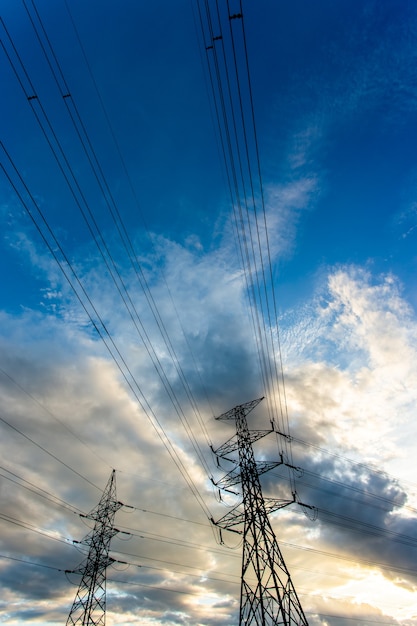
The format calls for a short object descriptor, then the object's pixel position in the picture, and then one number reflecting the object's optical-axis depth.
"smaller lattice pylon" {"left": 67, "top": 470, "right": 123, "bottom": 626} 28.27
